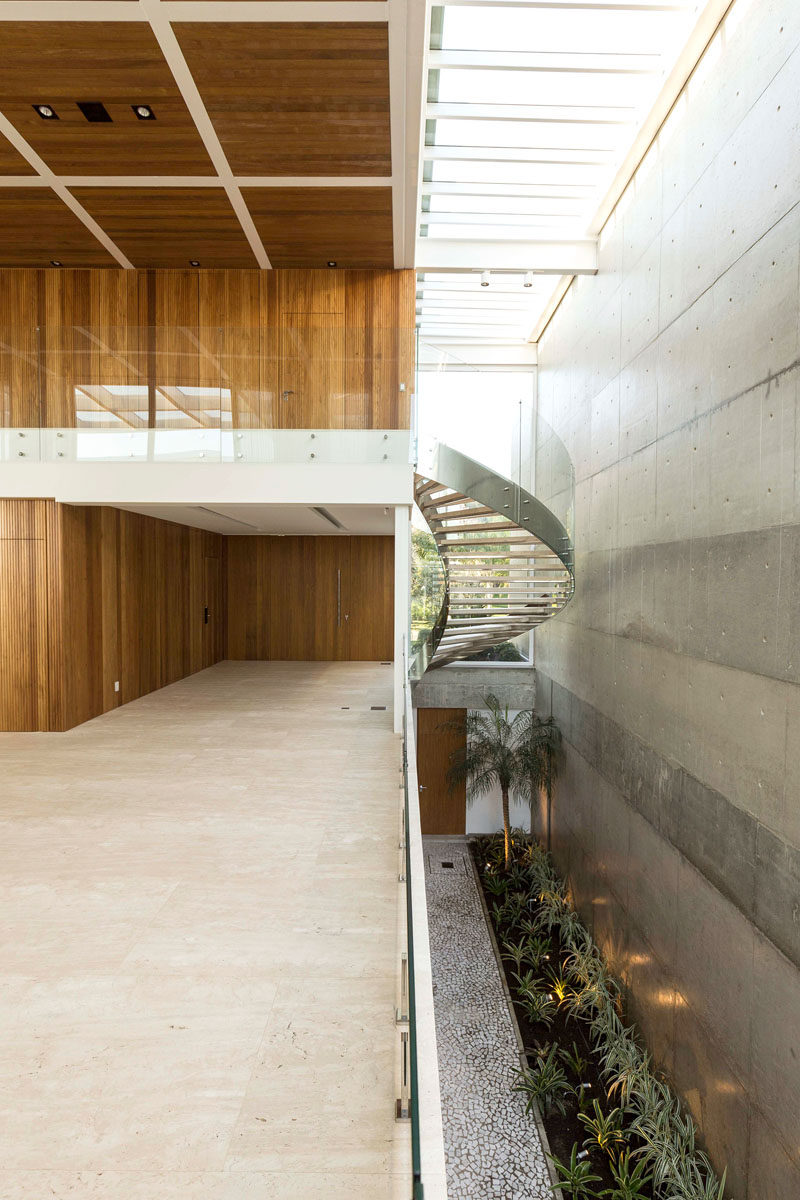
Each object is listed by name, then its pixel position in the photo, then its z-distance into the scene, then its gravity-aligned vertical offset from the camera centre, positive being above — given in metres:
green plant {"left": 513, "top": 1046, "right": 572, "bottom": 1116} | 6.23 -4.32
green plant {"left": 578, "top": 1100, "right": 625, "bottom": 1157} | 5.61 -4.26
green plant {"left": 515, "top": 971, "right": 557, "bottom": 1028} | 7.38 -4.31
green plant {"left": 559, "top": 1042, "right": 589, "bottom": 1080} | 6.55 -4.32
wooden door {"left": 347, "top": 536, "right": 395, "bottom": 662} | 12.76 -0.17
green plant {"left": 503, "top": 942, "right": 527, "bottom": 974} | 8.41 -4.29
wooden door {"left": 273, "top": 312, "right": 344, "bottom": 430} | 7.10 +1.98
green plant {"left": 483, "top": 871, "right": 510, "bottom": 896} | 10.38 -4.29
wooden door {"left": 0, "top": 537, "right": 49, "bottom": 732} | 7.27 -0.47
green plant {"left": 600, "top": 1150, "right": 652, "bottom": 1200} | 5.03 -4.17
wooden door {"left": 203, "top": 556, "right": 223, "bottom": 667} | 11.88 -0.42
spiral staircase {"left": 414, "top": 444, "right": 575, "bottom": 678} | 7.45 +0.38
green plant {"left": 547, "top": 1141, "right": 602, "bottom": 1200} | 5.22 -4.31
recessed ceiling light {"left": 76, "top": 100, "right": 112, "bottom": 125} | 5.14 +3.40
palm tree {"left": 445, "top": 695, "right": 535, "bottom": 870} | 11.08 -2.62
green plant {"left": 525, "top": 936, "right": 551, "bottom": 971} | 8.32 -4.23
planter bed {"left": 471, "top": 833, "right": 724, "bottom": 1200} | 5.18 -4.26
